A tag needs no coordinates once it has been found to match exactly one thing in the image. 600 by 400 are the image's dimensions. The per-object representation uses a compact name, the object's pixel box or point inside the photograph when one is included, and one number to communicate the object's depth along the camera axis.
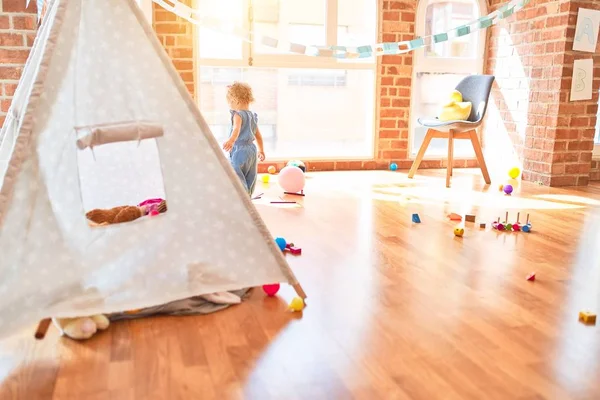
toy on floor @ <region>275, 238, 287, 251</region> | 2.58
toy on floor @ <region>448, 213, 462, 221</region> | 3.26
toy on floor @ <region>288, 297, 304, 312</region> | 1.91
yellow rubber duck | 4.52
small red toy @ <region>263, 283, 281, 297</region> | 2.02
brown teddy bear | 1.98
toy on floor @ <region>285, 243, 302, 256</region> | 2.56
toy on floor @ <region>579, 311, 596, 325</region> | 1.84
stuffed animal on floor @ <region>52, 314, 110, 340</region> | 1.67
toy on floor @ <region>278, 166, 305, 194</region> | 3.94
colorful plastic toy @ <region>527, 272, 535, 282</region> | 2.26
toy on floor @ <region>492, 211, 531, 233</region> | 3.05
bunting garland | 3.53
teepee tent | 1.62
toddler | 3.31
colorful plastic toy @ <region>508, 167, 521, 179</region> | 4.79
